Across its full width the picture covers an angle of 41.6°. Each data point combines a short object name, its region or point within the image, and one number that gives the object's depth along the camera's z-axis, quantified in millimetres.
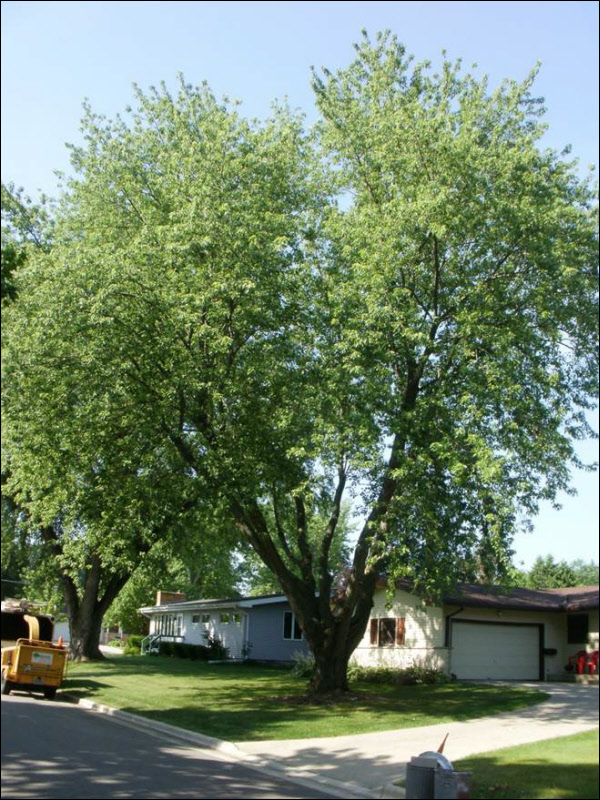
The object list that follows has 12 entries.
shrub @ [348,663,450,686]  27594
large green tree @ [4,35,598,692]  18375
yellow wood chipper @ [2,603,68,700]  17516
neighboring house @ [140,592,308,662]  41875
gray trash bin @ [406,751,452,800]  7250
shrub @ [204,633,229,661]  43841
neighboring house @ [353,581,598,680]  28969
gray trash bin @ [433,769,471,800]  6095
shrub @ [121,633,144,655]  53531
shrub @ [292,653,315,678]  31062
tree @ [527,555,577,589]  55594
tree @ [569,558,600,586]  74500
